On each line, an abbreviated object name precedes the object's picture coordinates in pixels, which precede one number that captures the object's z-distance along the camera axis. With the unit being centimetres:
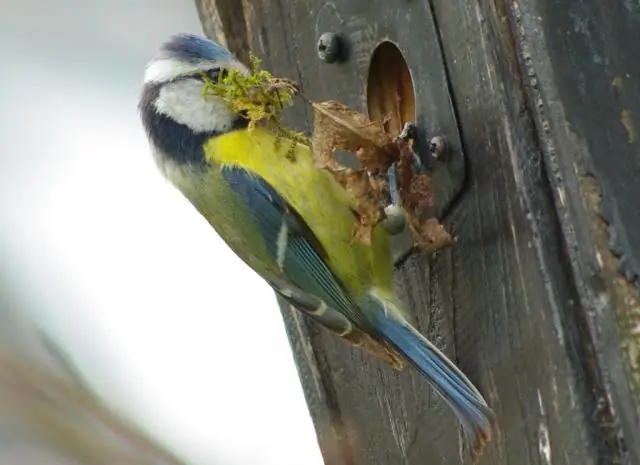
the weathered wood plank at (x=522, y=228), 221
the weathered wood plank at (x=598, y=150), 221
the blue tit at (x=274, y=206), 226
